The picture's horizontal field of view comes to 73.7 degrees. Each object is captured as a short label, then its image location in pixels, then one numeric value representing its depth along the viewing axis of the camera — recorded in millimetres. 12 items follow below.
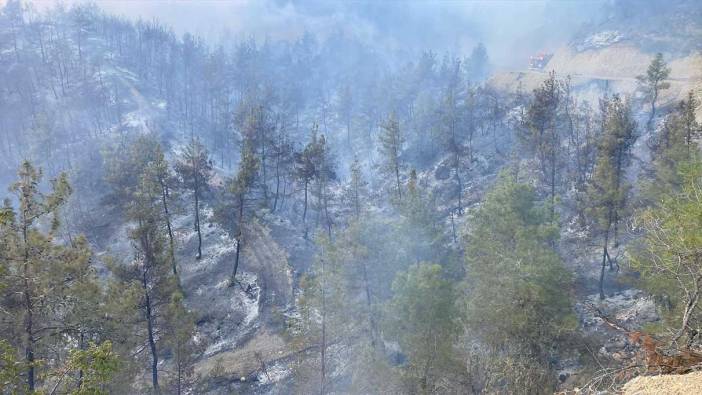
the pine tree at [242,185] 38469
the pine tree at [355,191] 40625
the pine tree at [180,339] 23516
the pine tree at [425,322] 19016
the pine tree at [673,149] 27239
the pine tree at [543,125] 39719
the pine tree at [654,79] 49219
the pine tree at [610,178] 29969
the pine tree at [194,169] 40531
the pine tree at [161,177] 37656
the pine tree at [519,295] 18859
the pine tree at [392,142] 46125
